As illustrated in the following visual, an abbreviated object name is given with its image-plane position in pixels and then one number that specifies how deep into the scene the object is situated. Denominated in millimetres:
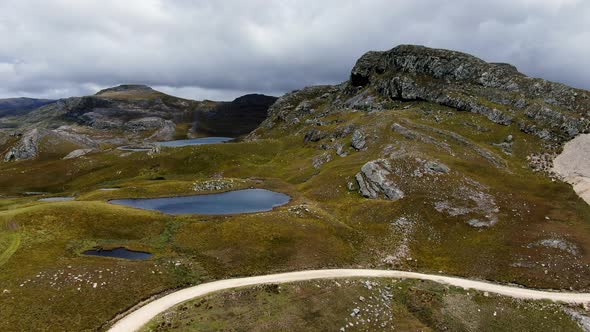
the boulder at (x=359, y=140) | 128625
